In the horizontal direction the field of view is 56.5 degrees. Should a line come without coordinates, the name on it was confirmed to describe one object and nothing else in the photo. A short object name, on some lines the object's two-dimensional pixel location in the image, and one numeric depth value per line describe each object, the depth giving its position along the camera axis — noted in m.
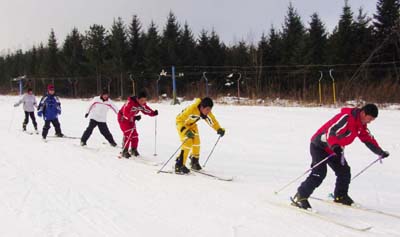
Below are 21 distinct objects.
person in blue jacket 11.91
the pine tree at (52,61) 42.33
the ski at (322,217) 4.41
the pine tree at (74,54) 38.32
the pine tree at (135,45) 32.81
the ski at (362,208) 5.01
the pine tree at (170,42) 31.70
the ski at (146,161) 8.10
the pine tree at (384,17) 23.41
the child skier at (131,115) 8.85
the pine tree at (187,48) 33.06
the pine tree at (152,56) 31.00
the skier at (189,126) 7.15
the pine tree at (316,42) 28.38
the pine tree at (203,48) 34.22
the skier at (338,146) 4.95
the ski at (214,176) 6.87
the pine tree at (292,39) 28.72
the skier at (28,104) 13.78
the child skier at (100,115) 10.34
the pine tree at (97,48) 34.47
